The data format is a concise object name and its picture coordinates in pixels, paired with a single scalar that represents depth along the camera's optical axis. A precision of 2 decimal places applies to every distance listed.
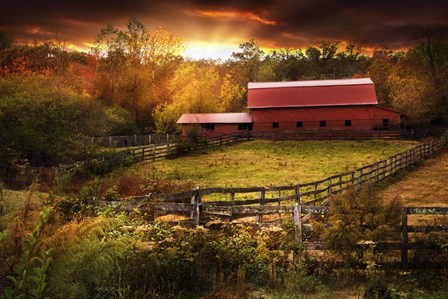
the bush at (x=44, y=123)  22.05
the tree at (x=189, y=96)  52.59
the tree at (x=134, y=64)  56.28
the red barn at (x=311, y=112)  48.91
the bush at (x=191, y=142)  36.69
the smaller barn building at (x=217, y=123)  49.44
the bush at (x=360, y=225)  8.00
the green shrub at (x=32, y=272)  3.63
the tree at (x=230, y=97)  61.43
